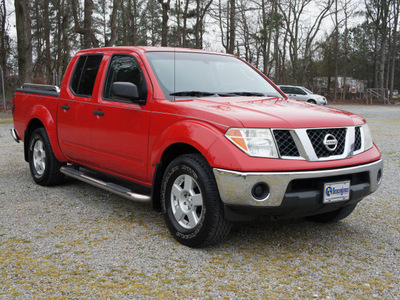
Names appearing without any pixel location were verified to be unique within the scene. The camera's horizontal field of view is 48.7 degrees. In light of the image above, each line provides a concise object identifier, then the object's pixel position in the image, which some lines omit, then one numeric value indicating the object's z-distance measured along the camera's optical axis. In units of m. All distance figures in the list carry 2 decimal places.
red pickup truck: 3.43
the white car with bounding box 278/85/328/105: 29.34
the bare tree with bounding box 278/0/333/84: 43.62
